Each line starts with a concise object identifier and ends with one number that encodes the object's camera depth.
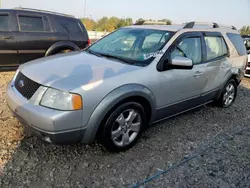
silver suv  1.97
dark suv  4.58
